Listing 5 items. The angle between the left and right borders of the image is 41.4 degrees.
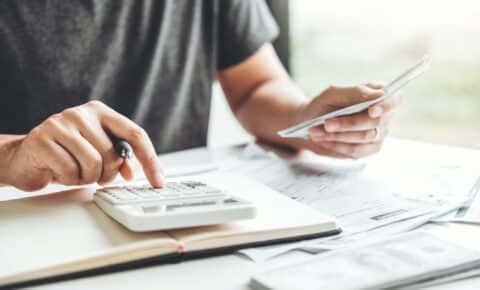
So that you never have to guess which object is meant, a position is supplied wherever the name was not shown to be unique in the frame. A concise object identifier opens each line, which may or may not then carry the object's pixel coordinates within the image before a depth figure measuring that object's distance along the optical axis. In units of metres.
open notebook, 0.53
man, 0.70
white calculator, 0.56
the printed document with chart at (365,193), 0.63
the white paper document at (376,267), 0.49
